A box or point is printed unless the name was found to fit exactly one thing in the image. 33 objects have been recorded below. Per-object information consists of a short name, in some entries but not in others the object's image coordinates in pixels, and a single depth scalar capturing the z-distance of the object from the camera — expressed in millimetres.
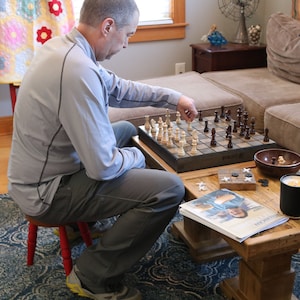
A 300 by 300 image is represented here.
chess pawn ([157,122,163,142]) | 1905
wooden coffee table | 1291
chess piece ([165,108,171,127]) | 2006
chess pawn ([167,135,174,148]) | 1825
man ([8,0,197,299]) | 1441
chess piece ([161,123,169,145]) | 1853
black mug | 1336
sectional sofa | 2311
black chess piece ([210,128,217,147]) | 1795
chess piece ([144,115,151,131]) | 2027
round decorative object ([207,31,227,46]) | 3500
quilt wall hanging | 2922
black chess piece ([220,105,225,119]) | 2129
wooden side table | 3381
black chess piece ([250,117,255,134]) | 1903
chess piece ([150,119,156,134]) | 1979
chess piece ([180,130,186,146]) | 1798
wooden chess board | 1714
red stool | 1704
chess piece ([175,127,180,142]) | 1857
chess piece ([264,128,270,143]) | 1823
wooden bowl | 1591
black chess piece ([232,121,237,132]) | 1930
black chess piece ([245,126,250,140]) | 1847
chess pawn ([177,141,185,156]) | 1728
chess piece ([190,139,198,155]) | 1729
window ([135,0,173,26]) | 3615
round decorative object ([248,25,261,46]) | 3494
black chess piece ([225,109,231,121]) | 2073
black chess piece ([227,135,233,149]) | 1762
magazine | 1311
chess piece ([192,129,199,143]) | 1792
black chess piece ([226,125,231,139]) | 1842
